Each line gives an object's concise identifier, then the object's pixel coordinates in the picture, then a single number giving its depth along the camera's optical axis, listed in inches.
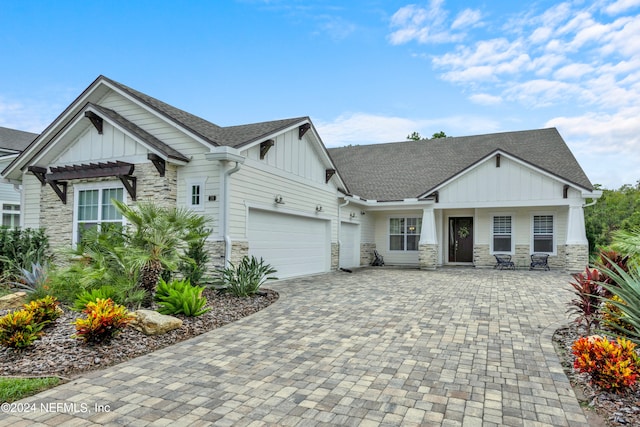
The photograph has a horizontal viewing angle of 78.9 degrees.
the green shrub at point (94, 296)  240.2
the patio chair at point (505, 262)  621.0
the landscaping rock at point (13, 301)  279.3
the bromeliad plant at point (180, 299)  249.1
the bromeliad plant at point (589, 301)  223.1
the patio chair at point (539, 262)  600.7
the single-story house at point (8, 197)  636.7
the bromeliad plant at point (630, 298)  160.1
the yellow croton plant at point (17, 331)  183.3
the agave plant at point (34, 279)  288.2
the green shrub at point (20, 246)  403.6
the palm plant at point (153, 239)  268.5
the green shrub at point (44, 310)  208.2
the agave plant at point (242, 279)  325.7
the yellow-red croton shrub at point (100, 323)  188.1
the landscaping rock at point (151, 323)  215.8
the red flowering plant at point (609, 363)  137.9
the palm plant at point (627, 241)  188.7
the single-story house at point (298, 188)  383.2
